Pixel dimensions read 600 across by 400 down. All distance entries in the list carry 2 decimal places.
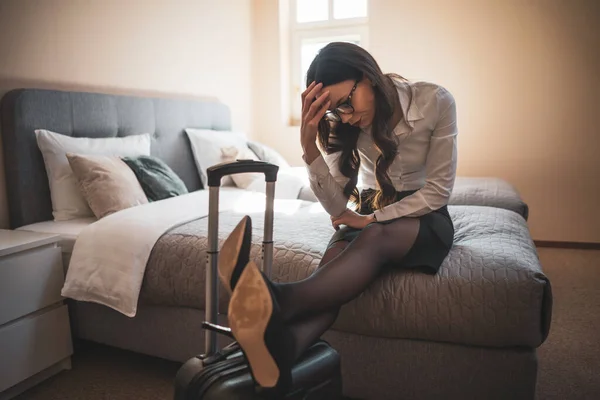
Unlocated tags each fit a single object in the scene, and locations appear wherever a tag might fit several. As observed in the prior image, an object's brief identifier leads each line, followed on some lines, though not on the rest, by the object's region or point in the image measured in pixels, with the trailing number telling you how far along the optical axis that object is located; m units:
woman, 1.15
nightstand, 1.53
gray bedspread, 1.31
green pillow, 2.25
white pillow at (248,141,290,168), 3.29
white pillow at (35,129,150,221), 2.01
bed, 1.33
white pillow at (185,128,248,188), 2.99
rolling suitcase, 1.11
